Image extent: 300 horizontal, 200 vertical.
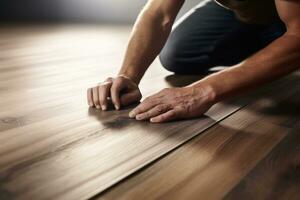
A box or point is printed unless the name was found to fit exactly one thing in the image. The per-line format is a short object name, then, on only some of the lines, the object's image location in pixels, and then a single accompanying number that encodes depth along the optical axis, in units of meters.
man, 1.13
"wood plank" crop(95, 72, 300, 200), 0.77
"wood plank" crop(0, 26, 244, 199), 0.79
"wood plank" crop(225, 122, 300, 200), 0.77
